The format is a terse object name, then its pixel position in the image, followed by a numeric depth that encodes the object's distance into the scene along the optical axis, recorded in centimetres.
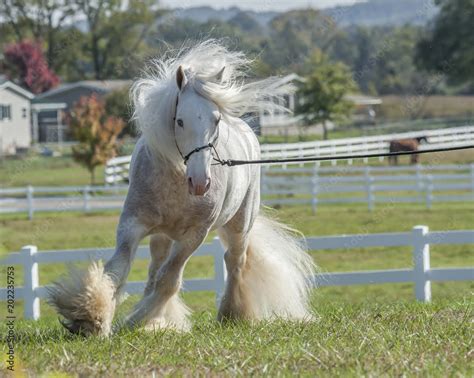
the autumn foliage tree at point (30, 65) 8081
